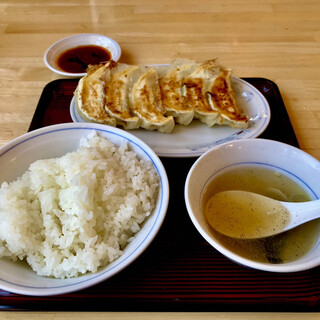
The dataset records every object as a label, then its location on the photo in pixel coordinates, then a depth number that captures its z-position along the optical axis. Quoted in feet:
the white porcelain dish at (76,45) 1.75
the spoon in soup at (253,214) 0.97
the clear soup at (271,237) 0.93
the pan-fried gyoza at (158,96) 1.32
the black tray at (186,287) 0.90
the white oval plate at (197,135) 1.29
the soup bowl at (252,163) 0.95
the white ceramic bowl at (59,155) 0.85
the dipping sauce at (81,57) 1.77
